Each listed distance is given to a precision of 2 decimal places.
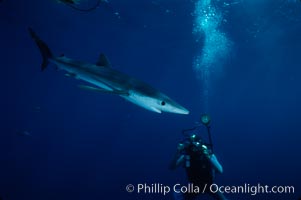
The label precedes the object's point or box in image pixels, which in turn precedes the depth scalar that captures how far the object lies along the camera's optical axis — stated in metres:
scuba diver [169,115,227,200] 6.72
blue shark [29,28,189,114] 3.72
